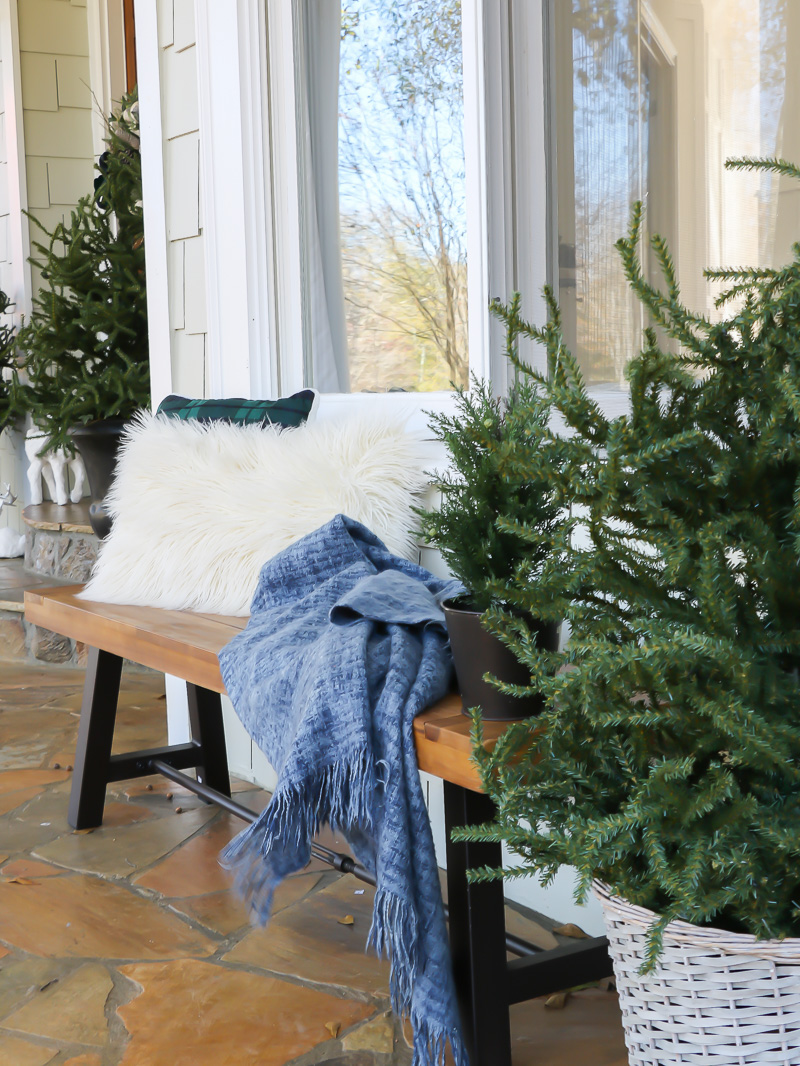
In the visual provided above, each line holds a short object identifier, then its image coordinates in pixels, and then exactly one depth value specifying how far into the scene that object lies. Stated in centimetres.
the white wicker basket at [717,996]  91
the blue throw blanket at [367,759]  128
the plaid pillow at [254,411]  232
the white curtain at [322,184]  248
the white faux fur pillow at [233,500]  204
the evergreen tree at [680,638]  90
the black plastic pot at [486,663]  124
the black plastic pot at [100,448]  395
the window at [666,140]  159
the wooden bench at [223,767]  133
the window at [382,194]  218
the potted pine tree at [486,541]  122
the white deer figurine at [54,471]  477
